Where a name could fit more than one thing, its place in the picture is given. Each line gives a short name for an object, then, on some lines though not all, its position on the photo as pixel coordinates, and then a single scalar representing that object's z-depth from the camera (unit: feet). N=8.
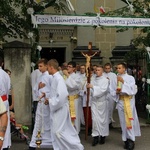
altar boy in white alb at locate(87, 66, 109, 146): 20.14
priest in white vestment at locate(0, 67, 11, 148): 14.40
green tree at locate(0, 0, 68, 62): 24.26
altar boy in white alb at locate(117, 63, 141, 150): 18.95
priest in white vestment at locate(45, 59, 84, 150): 16.29
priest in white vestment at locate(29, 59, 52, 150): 18.07
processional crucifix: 20.19
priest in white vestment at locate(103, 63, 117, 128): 19.83
